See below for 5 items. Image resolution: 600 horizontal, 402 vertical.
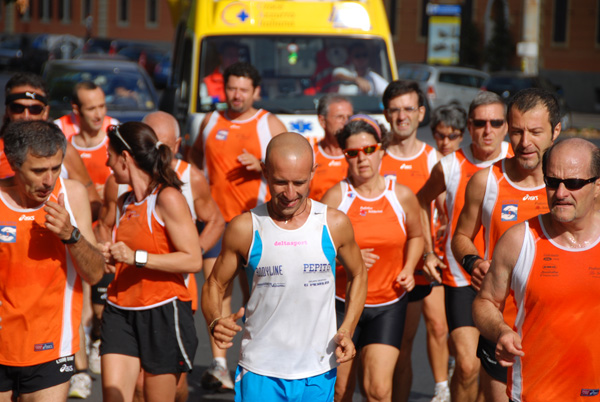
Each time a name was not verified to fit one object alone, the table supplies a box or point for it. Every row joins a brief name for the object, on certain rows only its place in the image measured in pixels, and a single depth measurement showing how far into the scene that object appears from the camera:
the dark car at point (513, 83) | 54.50
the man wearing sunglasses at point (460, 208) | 11.44
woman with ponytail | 10.15
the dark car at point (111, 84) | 25.29
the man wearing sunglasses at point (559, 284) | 7.60
